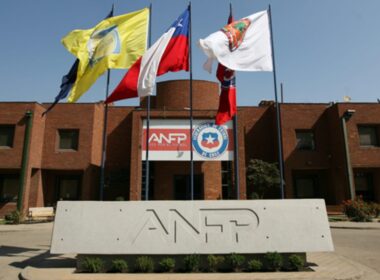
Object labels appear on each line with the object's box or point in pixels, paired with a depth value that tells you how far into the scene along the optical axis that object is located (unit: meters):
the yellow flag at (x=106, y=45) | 10.40
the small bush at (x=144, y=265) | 7.66
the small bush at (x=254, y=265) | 7.75
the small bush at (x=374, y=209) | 20.27
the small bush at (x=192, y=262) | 7.75
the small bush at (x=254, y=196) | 22.17
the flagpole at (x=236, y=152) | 10.12
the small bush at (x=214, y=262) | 7.78
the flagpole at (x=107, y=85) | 10.23
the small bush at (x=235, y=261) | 7.76
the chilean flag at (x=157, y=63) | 9.88
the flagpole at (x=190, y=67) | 10.62
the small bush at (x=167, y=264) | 7.71
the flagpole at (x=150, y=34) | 10.78
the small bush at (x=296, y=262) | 7.76
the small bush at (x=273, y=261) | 7.75
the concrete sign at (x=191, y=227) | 7.96
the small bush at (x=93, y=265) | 7.68
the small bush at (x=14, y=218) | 19.39
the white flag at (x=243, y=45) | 9.93
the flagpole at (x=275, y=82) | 9.86
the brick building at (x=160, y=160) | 22.52
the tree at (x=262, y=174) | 22.91
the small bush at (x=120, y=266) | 7.71
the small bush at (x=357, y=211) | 19.31
